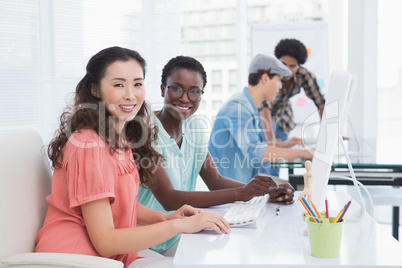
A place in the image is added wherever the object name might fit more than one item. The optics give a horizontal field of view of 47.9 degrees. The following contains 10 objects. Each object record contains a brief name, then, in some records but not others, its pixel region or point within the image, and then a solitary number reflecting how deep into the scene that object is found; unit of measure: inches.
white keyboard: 52.0
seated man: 98.9
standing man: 157.5
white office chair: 44.8
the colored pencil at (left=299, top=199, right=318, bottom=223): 41.1
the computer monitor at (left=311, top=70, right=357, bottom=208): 49.5
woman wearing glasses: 65.9
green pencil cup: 39.8
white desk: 39.5
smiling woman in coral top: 48.4
